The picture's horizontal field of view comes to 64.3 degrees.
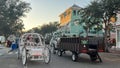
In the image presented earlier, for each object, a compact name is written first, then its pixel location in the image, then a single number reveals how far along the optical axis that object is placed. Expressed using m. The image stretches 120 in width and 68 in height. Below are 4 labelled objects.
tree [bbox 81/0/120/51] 10.30
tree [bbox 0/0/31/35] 11.89
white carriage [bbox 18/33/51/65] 5.93
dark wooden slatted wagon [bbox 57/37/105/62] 6.55
